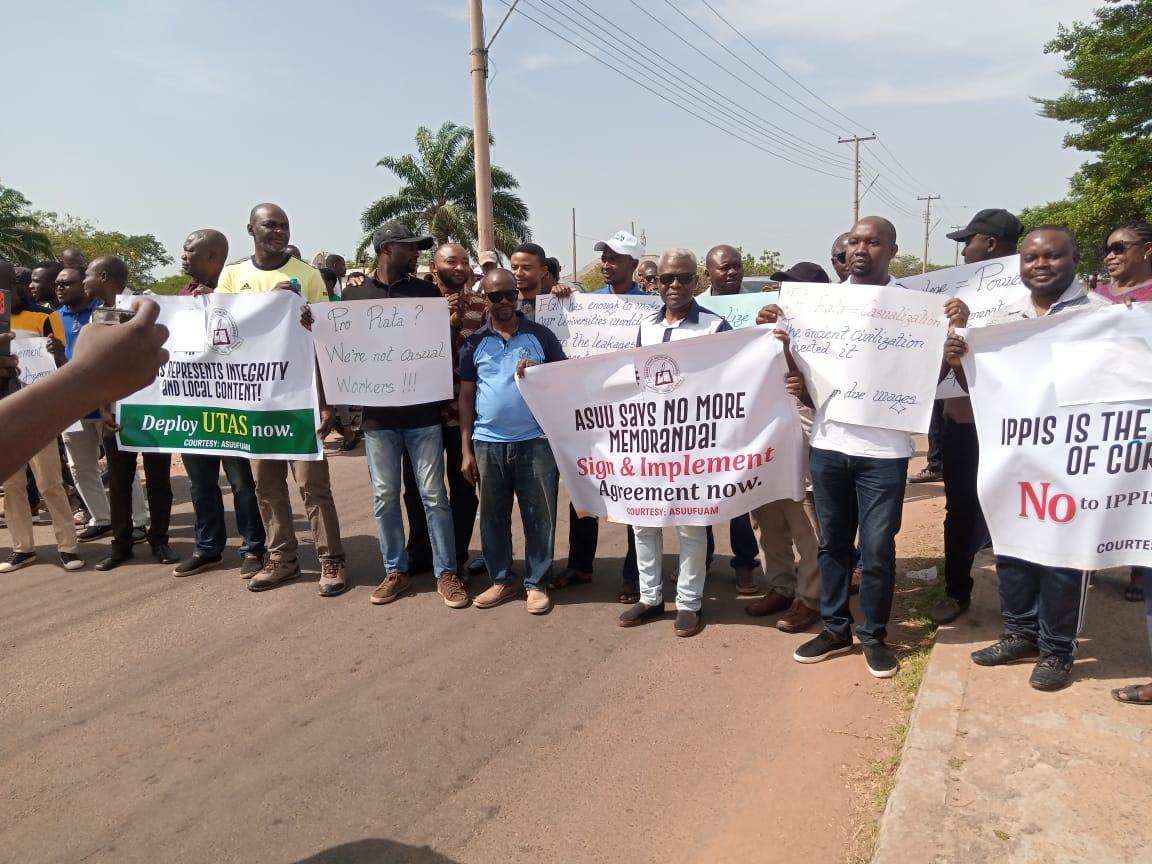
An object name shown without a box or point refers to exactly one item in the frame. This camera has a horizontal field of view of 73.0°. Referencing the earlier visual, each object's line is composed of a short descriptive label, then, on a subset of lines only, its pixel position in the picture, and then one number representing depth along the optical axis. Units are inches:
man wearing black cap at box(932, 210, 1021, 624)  167.3
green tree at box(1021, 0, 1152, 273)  980.6
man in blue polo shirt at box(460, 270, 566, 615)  186.9
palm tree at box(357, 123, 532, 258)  1107.9
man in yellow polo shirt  205.6
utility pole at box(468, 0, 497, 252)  545.0
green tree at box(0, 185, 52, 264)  1325.0
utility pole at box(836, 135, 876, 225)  1900.8
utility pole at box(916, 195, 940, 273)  3265.3
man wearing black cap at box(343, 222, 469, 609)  196.1
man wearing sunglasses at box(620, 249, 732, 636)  174.6
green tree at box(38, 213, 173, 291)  1711.4
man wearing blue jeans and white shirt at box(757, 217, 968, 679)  149.4
